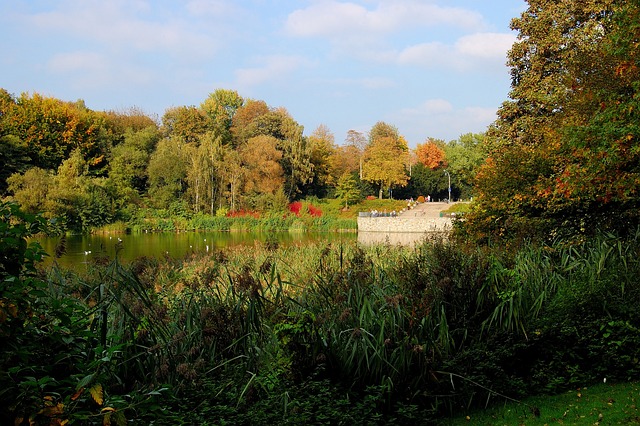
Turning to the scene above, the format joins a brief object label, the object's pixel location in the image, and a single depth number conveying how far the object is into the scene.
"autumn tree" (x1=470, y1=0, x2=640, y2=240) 7.28
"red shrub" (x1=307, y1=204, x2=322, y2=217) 41.49
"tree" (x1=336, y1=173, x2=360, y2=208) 45.69
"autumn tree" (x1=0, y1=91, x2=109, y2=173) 37.97
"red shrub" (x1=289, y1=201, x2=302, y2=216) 41.93
